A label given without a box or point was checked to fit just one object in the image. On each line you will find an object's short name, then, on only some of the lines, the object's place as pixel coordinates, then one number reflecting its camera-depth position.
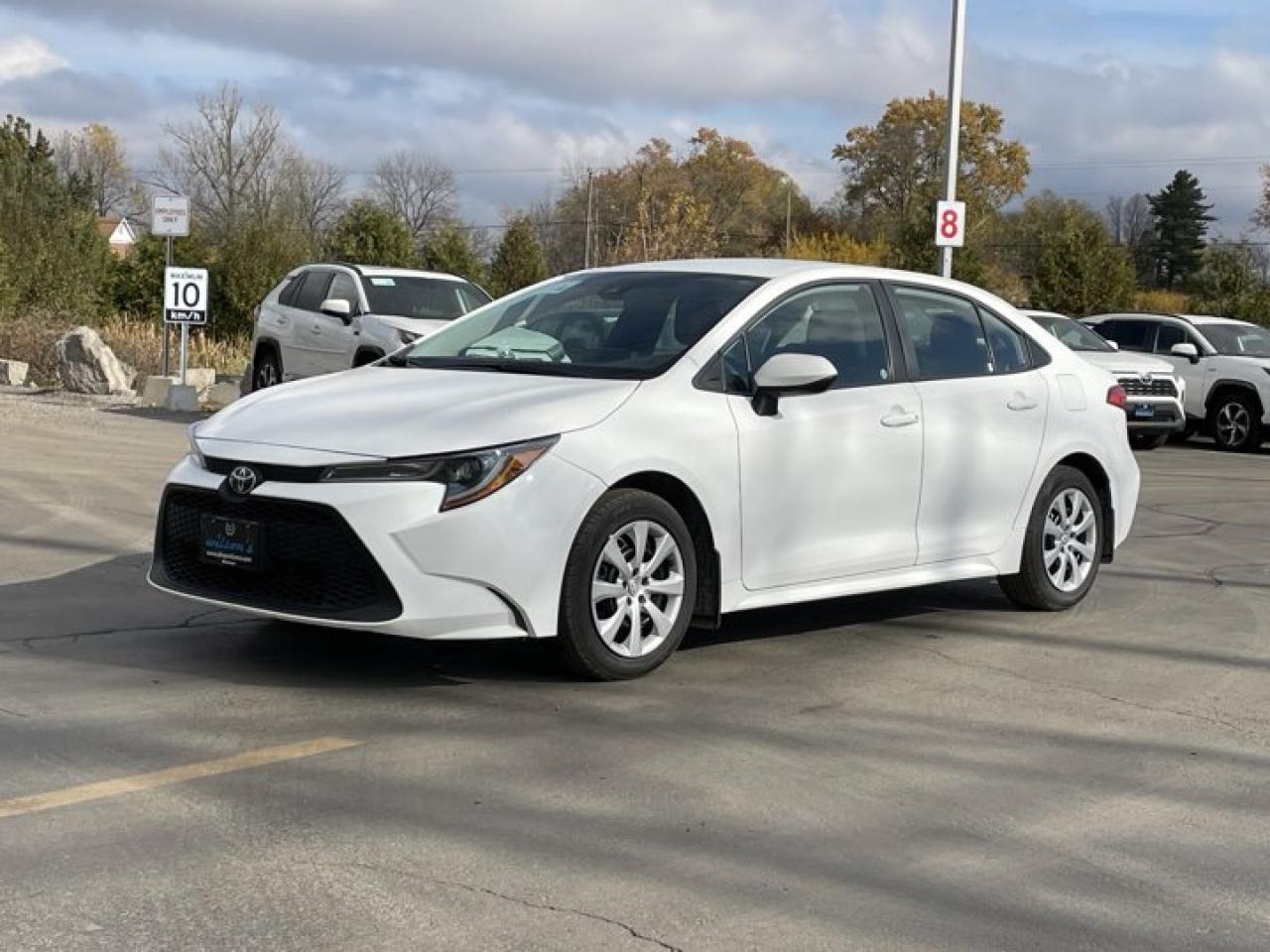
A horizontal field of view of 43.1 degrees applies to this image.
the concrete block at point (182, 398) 19.17
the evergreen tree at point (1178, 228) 88.81
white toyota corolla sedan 5.70
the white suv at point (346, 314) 15.85
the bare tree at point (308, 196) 70.26
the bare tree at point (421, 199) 78.56
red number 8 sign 20.61
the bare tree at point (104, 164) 92.19
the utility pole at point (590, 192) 63.87
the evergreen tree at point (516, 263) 43.06
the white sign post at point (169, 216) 19.37
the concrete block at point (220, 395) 20.69
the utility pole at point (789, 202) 72.32
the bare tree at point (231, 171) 70.19
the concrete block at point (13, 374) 22.36
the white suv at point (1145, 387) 19.56
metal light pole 21.52
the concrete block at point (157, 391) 19.55
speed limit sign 18.73
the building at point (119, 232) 98.65
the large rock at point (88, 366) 21.17
